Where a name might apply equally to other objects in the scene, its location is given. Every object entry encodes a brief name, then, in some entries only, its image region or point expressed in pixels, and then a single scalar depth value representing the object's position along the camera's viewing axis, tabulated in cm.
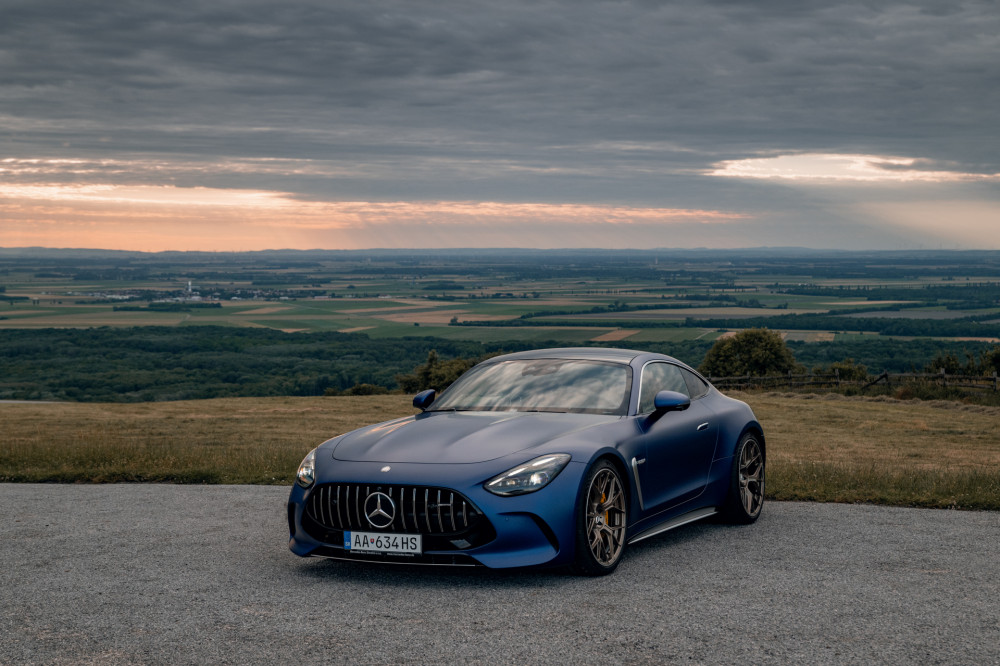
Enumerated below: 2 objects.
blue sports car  639
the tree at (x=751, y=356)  6700
